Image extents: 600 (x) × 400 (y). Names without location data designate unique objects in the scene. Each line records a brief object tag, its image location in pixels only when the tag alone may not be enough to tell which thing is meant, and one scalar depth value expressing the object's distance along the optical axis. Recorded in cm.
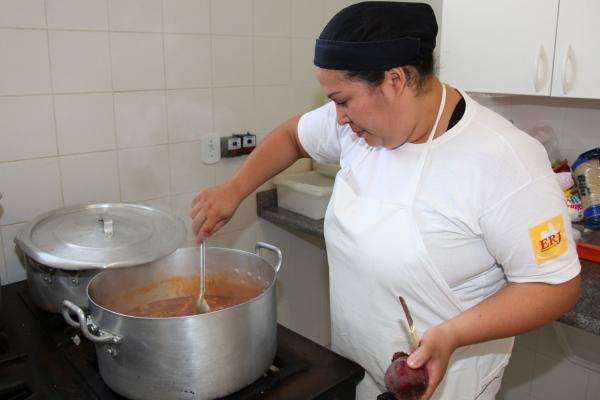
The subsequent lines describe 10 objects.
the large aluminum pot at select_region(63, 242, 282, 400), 89
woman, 87
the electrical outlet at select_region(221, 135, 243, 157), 182
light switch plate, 178
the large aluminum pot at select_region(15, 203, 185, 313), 112
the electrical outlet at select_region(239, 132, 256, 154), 185
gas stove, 99
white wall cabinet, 149
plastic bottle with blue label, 167
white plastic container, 184
